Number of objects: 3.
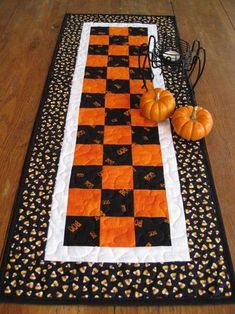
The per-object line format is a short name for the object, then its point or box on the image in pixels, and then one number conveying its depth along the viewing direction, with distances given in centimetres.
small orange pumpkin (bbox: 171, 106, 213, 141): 108
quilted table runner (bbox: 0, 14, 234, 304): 81
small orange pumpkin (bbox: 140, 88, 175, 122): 114
